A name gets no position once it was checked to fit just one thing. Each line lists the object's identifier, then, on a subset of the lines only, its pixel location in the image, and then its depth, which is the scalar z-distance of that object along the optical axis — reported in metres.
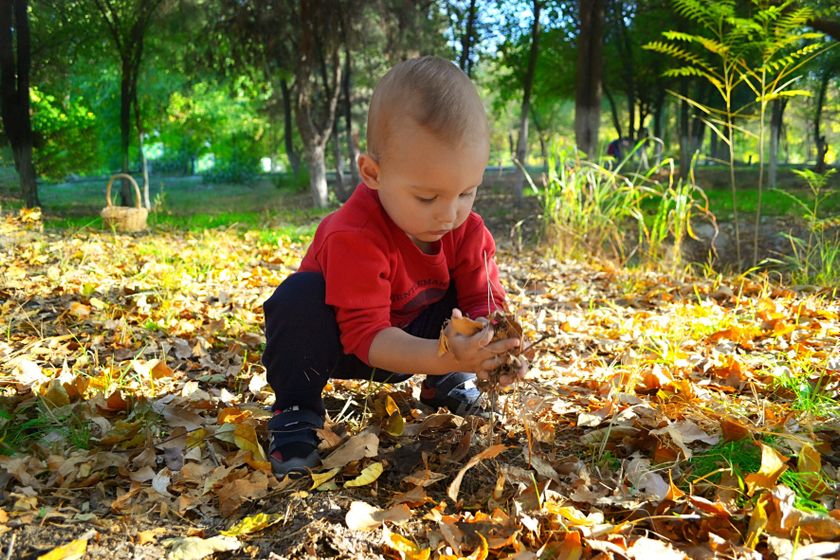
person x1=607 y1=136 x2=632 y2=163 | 14.33
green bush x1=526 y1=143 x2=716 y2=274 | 4.35
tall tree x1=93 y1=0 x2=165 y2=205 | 8.91
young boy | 1.46
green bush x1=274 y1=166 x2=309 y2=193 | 16.62
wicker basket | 6.04
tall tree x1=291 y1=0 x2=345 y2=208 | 10.45
